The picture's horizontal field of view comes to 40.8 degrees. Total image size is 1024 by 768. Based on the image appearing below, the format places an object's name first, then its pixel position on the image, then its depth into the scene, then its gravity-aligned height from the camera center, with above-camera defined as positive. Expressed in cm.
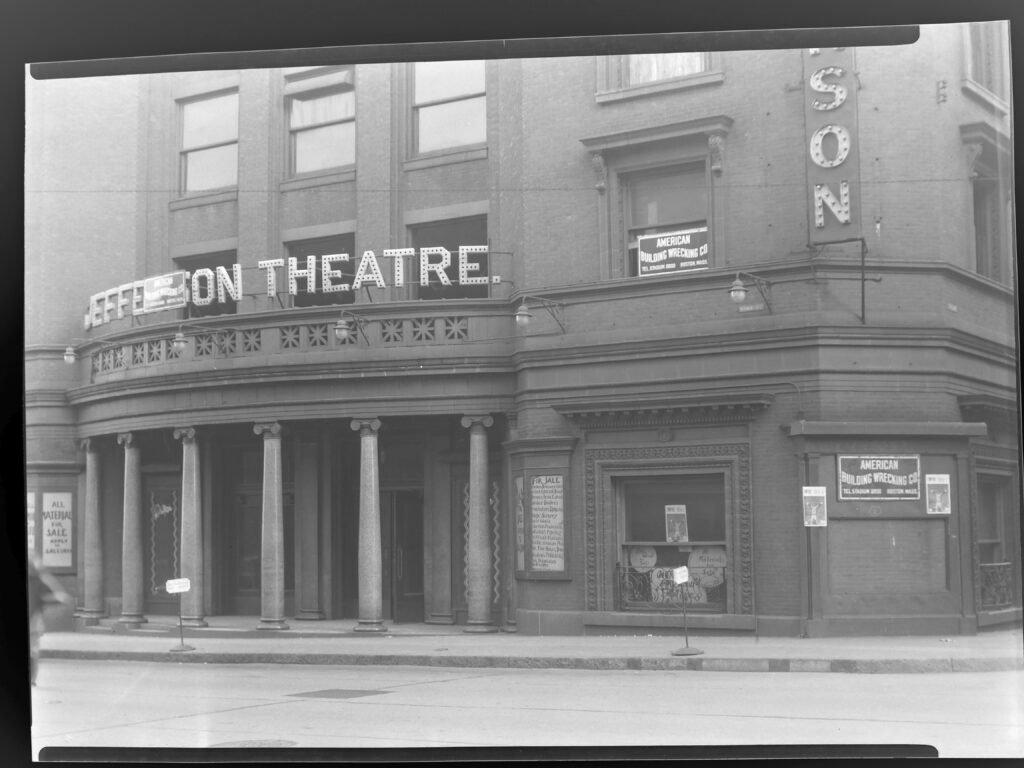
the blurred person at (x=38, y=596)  1463 -98
